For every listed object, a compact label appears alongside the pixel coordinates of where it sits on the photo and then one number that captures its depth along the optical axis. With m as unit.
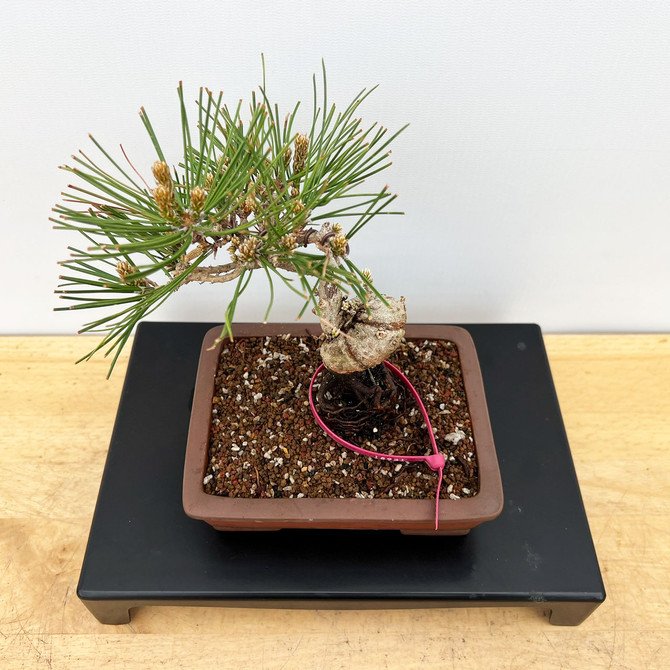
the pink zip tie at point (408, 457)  0.77
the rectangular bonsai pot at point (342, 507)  0.75
